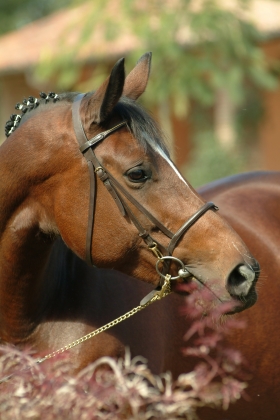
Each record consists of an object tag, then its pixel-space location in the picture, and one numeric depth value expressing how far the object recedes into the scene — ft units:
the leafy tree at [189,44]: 77.71
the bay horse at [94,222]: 19.30
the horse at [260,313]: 25.86
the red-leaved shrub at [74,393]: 13.71
